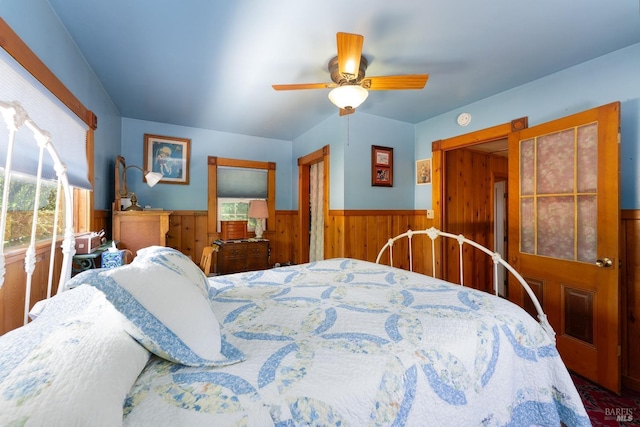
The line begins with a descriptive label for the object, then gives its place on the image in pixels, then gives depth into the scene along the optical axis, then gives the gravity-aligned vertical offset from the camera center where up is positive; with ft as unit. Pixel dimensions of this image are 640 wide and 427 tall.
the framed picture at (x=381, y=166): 10.21 +1.88
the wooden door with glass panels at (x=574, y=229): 5.63 -0.40
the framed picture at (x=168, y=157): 11.10 +2.44
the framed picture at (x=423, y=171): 10.46 +1.70
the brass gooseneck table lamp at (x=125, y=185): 8.79 +1.09
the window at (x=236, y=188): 12.34 +1.25
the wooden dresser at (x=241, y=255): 11.22 -1.89
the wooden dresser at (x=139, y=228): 8.07 -0.49
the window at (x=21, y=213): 4.00 -0.01
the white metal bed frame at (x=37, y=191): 2.38 +0.24
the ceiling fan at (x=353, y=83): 5.63 +3.04
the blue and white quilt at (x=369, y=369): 2.06 -1.44
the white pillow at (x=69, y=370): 1.42 -1.03
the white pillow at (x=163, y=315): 2.21 -0.95
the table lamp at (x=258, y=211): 12.25 +0.08
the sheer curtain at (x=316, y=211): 12.78 +0.09
